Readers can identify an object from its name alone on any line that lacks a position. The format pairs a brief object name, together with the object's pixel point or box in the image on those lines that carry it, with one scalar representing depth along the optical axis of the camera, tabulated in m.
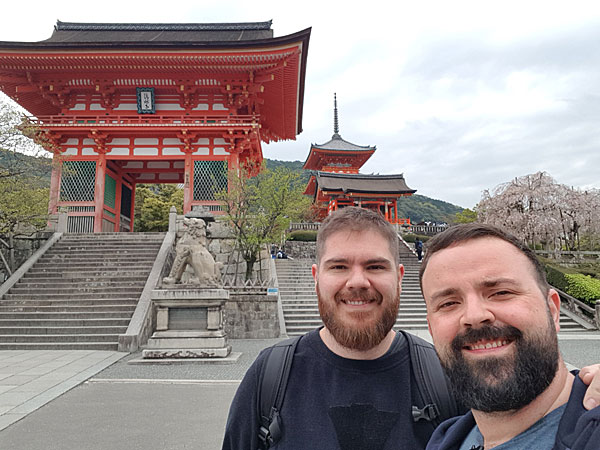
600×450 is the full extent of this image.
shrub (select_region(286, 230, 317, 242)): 22.78
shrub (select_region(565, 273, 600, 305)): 12.77
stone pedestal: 7.48
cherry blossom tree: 21.09
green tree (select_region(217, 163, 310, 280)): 12.91
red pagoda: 27.94
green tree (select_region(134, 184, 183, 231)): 28.25
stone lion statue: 8.10
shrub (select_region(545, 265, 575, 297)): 13.90
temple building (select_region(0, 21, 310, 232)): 14.77
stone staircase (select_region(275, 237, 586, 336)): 11.30
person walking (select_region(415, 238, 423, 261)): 20.52
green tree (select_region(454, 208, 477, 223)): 27.60
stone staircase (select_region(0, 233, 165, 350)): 8.63
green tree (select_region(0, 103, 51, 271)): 10.16
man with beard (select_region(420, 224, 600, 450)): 0.92
